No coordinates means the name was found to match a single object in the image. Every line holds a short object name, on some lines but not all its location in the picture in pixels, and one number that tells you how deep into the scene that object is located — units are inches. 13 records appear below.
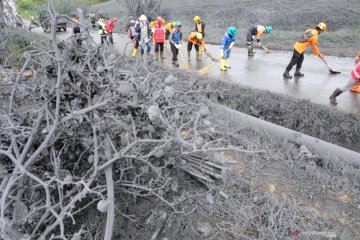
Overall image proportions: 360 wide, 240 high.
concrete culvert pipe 170.9
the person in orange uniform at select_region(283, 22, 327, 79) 289.0
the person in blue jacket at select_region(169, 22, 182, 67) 372.2
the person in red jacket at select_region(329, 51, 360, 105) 244.0
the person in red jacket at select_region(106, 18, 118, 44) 482.8
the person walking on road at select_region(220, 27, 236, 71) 330.5
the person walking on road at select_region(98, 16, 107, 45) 403.9
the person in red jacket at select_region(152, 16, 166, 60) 401.4
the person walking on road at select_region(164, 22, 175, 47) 430.8
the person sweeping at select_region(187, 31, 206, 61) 366.0
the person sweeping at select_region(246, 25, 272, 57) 402.0
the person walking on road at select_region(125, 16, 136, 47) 394.9
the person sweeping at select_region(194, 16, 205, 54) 418.8
